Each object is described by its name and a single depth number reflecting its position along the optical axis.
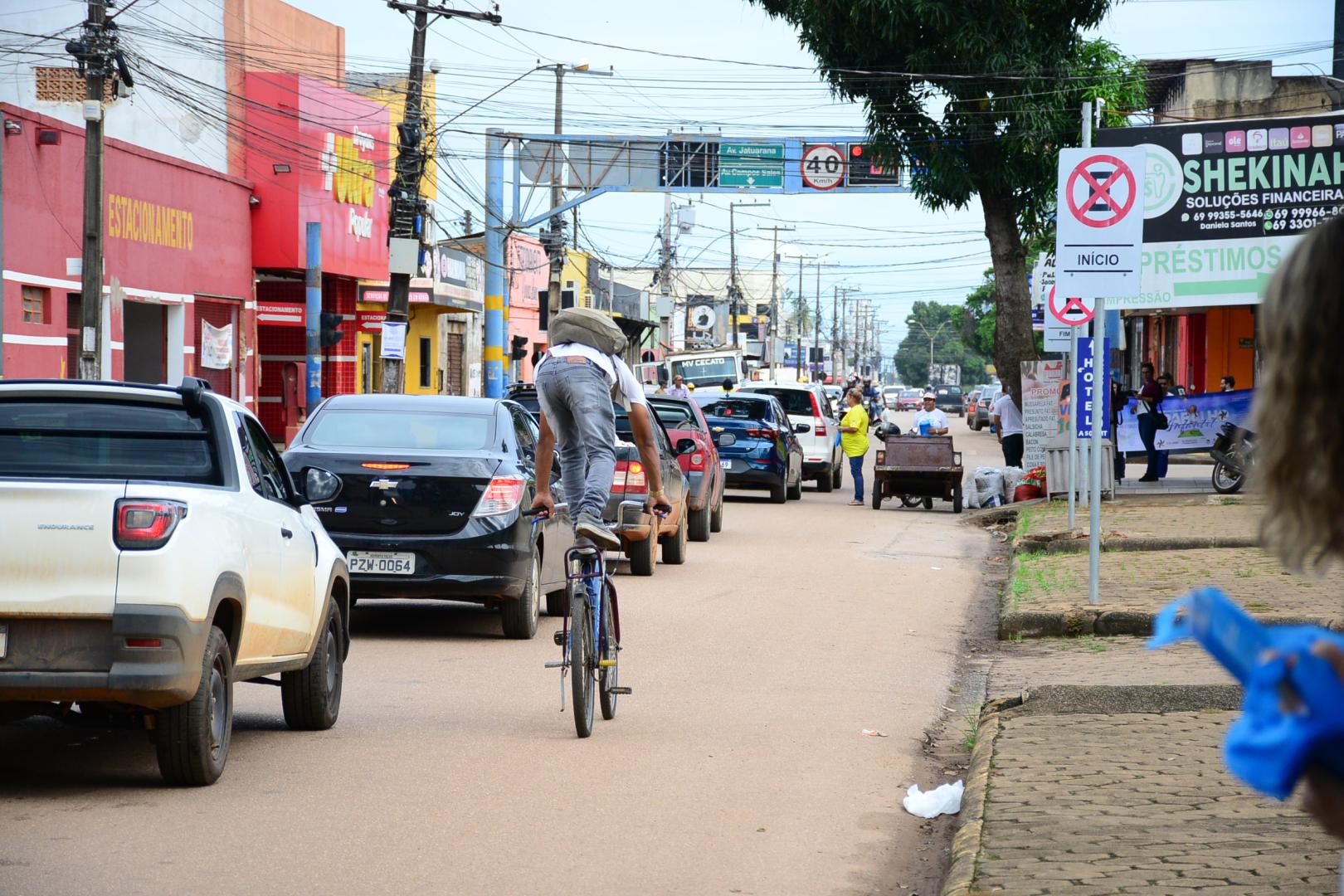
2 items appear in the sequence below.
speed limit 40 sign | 49.00
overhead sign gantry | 47.97
